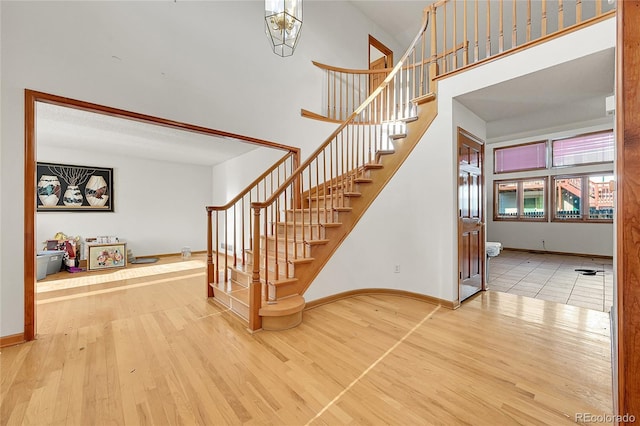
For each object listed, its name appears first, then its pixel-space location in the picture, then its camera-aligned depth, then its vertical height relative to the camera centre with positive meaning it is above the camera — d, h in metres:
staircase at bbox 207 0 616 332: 2.41 -0.16
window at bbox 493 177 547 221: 6.48 +0.34
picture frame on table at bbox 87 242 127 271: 4.84 -0.84
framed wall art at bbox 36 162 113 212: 4.94 +0.50
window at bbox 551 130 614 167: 5.58 +1.43
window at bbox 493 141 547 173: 6.46 +1.44
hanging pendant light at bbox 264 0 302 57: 1.97 +1.53
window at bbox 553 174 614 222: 5.60 +0.32
